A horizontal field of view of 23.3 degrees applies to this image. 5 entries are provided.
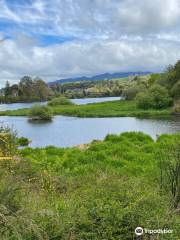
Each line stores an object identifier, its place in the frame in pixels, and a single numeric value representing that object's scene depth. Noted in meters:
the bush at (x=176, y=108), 68.75
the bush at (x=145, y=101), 78.38
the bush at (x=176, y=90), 75.49
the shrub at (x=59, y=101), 101.12
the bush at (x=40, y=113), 66.31
